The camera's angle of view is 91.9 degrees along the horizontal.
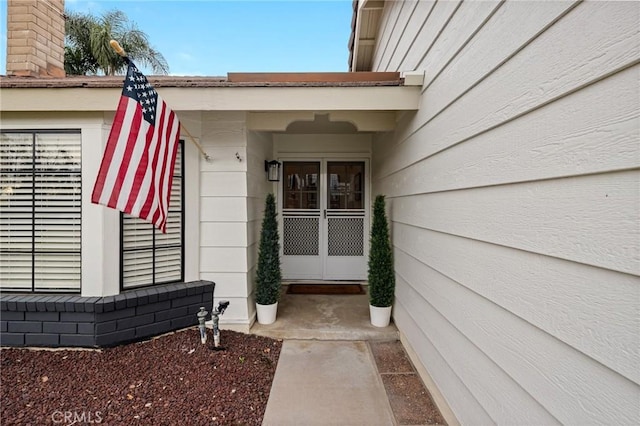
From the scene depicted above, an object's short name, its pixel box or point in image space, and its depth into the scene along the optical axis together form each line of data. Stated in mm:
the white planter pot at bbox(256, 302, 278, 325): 3346
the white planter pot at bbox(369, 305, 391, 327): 3314
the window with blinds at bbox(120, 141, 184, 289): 2920
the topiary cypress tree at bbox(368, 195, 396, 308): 3334
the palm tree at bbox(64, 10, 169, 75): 10297
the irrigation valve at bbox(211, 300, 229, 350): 2782
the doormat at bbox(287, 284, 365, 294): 4508
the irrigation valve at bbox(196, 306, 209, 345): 2789
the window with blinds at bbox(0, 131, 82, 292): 2818
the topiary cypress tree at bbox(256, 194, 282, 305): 3355
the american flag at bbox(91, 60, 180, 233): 1912
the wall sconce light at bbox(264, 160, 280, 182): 4367
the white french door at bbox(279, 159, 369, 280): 5035
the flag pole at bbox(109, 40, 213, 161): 1838
